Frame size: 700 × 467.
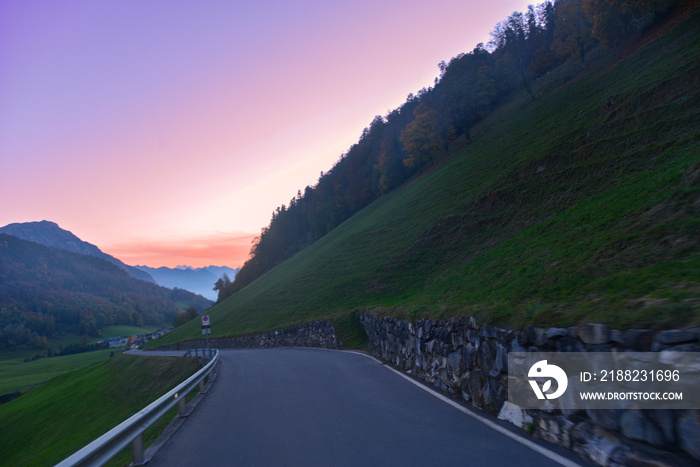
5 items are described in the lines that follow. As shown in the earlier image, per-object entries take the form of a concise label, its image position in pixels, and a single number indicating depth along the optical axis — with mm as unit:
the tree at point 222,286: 101544
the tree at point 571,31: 51906
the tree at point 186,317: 96062
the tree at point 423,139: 60812
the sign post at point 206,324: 26216
